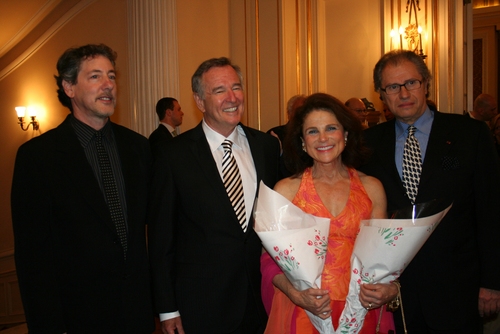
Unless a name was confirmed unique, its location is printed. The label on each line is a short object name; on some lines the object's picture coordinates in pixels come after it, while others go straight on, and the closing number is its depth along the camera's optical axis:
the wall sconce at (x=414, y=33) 6.36
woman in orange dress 2.08
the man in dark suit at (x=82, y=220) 2.03
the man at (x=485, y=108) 6.00
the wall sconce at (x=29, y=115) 7.84
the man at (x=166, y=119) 5.03
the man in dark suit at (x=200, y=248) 2.24
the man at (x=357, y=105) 5.23
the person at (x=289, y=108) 4.56
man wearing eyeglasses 2.26
